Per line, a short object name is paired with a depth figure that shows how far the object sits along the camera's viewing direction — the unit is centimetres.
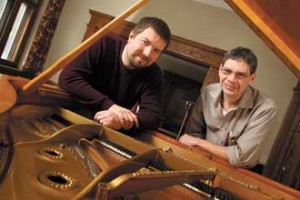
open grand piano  86
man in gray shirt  162
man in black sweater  155
